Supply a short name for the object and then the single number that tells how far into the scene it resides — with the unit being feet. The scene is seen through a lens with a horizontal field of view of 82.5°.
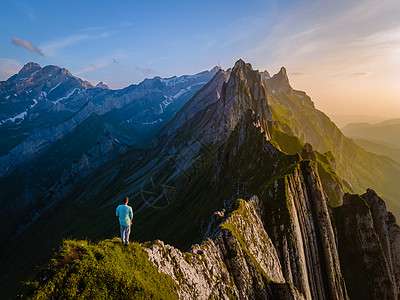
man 58.54
